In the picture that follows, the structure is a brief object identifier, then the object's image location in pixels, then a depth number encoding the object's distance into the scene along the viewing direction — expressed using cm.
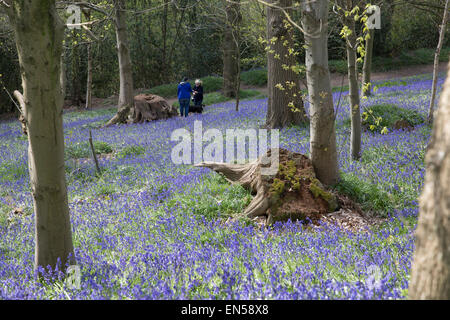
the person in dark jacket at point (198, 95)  2027
